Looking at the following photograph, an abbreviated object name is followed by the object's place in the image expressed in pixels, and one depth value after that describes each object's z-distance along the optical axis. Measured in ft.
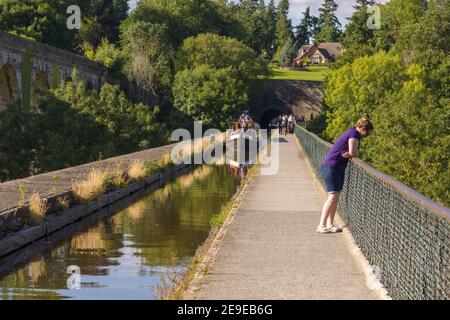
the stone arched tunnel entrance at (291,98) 324.39
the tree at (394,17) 316.81
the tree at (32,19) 224.53
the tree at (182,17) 273.13
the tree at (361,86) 247.29
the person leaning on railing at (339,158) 44.32
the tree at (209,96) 236.22
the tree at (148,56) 240.94
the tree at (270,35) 586.04
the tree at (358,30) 308.19
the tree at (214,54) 255.29
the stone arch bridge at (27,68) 149.42
